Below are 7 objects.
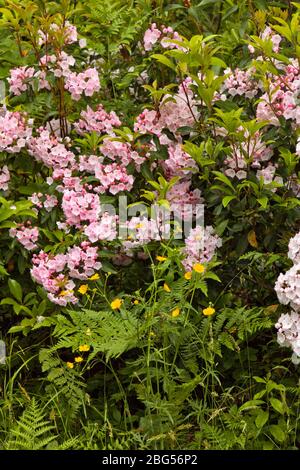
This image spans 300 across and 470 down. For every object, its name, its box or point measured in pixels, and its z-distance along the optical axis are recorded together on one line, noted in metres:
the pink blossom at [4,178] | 4.66
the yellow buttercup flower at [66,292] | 4.30
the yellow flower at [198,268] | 4.21
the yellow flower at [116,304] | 4.19
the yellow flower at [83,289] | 4.29
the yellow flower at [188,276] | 4.23
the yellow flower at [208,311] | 4.11
